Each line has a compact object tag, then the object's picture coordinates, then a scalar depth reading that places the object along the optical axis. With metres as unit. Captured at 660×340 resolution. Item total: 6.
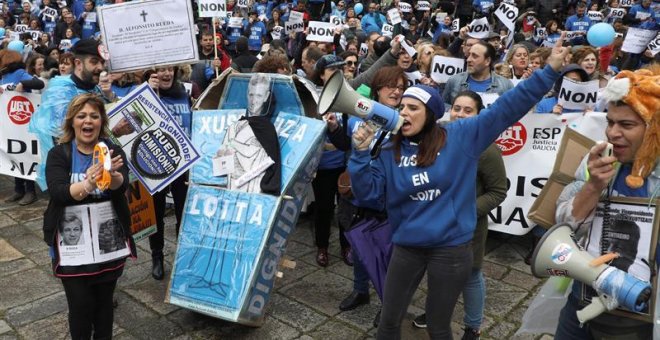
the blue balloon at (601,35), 6.48
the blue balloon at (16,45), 9.45
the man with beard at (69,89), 4.28
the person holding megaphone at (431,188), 2.87
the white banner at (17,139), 7.16
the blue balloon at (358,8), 17.16
